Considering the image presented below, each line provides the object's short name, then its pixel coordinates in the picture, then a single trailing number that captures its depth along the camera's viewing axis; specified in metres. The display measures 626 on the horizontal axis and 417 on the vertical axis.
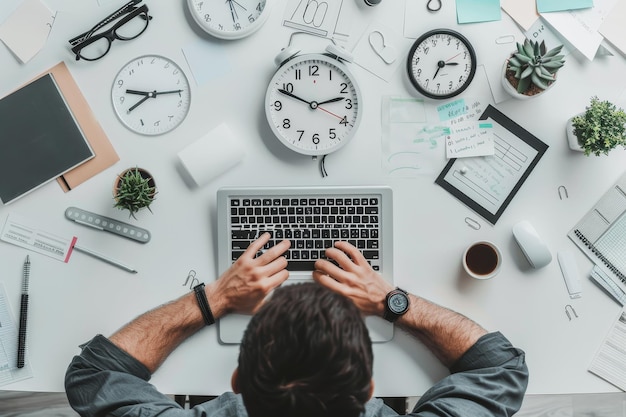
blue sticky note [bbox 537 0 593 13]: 1.46
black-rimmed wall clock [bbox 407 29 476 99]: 1.44
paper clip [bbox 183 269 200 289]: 1.46
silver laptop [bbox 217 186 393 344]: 1.42
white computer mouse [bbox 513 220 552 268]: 1.43
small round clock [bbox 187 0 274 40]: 1.43
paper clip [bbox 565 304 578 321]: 1.46
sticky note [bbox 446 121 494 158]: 1.46
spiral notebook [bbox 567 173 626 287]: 1.47
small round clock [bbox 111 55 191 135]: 1.46
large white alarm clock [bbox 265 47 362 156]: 1.42
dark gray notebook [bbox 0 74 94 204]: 1.45
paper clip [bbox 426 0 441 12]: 1.45
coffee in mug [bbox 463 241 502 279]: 1.42
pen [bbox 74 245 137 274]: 1.46
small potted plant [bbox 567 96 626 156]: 1.38
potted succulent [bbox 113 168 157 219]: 1.41
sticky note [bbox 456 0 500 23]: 1.45
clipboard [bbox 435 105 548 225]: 1.46
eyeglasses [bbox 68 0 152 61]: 1.44
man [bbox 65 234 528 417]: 1.01
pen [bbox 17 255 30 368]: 1.44
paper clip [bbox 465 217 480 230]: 1.46
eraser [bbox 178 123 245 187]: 1.44
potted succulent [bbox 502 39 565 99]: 1.38
